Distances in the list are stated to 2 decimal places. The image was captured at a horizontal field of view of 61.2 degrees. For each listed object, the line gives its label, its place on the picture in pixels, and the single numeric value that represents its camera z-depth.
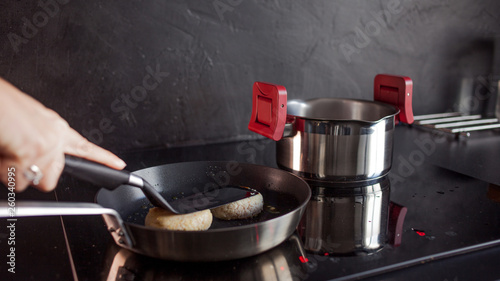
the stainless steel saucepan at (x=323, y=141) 0.88
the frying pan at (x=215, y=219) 0.57
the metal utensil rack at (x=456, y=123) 1.39
